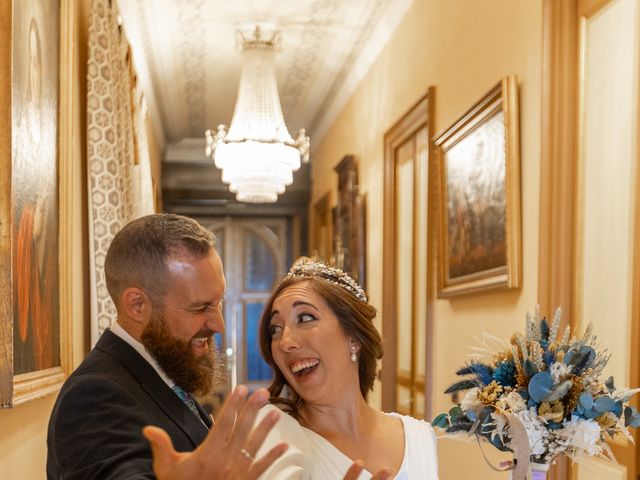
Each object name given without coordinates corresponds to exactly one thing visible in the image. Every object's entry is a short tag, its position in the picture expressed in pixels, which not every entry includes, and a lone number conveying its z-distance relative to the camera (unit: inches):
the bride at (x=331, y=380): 93.7
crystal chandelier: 243.6
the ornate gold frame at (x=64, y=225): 105.7
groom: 64.1
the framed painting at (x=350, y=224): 263.9
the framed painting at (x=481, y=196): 136.1
